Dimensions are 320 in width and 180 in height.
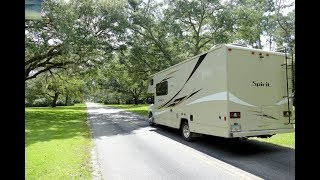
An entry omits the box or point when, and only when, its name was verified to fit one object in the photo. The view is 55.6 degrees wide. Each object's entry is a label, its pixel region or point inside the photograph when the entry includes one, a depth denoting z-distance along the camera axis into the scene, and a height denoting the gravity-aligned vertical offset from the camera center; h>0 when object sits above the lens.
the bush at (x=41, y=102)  66.82 -1.13
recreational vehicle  9.44 +0.09
